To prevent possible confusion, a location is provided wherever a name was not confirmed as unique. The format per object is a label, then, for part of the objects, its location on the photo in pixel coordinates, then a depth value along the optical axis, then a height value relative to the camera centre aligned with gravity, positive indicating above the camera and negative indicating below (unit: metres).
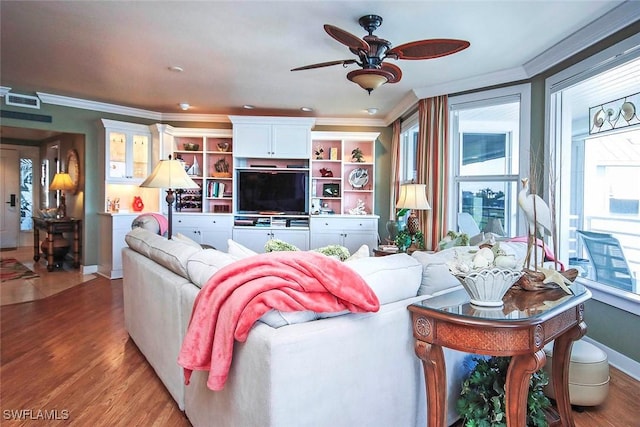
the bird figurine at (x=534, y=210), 1.81 -0.01
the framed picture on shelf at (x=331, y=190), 6.14 +0.27
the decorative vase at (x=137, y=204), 5.80 +0.04
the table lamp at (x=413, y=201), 4.11 +0.06
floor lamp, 3.21 +0.25
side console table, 5.70 -0.38
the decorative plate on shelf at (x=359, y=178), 6.15 +0.47
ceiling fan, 2.31 +1.01
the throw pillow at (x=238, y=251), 2.03 -0.24
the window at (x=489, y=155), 3.89 +0.57
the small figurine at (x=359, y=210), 6.09 -0.05
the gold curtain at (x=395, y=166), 5.76 +0.63
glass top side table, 1.33 -0.46
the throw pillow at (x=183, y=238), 2.82 -0.25
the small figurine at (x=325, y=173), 6.16 +0.55
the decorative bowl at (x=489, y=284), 1.47 -0.30
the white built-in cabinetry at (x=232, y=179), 5.56 +0.43
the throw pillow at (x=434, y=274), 1.77 -0.31
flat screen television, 5.83 +0.23
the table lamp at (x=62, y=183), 5.98 +0.37
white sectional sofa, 1.24 -0.57
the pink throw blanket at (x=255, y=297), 1.28 -0.32
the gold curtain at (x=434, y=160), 4.40 +0.56
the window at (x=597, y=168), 2.82 +0.32
